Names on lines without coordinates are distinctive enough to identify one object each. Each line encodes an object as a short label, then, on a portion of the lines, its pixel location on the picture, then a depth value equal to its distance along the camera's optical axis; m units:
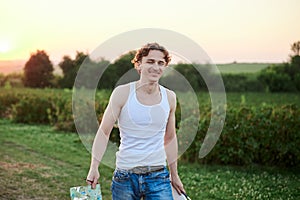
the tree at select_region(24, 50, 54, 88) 23.50
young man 3.02
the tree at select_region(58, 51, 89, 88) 19.32
